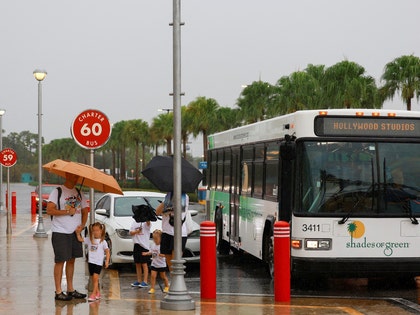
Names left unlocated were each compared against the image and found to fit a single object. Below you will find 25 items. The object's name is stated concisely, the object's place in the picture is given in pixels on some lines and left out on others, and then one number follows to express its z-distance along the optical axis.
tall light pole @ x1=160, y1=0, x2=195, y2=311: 11.69
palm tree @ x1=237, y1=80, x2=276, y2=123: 71.75
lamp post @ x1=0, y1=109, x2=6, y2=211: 46.97
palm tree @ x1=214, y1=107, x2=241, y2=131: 83.12
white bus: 13.41
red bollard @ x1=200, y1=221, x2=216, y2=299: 12.69
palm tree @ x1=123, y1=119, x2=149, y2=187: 122.34
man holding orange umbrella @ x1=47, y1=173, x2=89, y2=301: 12.10
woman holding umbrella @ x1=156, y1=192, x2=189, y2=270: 13.32
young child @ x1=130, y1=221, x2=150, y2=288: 14.35
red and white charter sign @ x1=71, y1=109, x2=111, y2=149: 14.47
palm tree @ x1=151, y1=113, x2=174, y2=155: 97.44
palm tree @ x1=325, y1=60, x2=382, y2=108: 56.50
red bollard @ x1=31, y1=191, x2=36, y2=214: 41.47
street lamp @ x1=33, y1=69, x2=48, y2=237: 25.86
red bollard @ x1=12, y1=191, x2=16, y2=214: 40.69
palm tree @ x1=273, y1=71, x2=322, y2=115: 60.49
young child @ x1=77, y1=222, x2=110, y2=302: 12.48
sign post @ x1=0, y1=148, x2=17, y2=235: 31.06
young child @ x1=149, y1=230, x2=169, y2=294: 13.69
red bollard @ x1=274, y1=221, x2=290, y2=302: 12.44
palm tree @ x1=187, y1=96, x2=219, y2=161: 83.50
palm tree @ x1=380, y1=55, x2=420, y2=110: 52.09
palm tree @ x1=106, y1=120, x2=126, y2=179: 131.00
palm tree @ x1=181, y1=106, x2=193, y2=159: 85.02
